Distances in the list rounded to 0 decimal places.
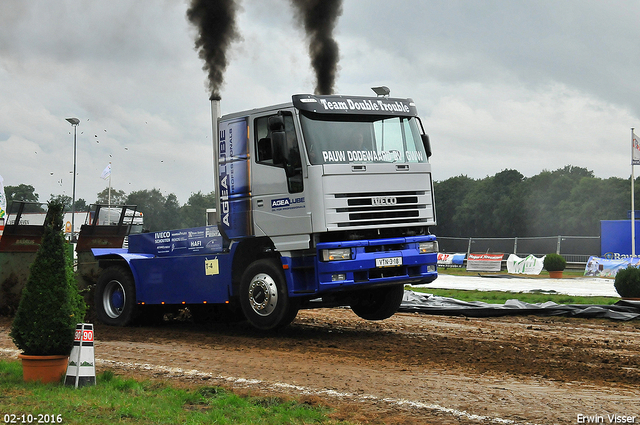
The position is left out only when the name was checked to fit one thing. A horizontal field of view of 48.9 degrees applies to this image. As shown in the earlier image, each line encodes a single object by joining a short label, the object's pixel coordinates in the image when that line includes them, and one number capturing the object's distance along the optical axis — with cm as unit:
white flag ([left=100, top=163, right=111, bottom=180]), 5422
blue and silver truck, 1046
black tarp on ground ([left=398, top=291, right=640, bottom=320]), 1384
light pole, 4594
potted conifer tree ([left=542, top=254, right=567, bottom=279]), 3161
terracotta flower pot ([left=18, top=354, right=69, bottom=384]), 742
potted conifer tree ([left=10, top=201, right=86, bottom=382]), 741
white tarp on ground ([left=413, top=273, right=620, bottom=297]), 2225
